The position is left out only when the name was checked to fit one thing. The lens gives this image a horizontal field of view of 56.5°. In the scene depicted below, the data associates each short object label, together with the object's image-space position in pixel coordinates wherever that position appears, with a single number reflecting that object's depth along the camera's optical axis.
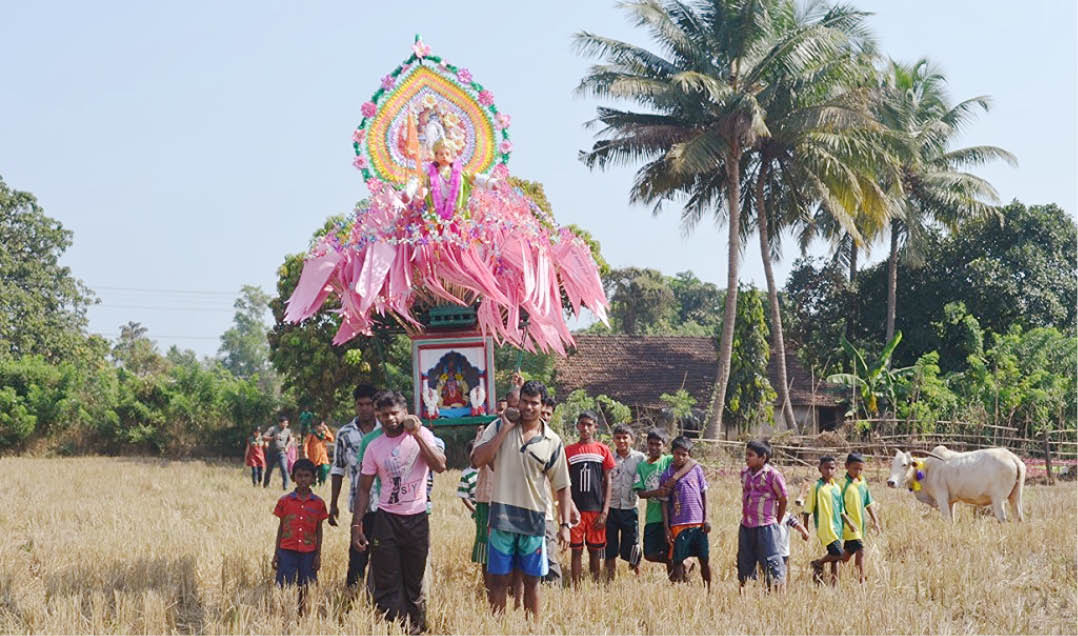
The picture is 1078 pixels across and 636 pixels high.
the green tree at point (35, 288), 34.69
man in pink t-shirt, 6.06
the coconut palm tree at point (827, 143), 22.03
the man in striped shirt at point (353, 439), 7.08
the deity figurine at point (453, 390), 8.16
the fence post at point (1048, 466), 17.50
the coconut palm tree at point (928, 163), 28.22
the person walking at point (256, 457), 16.95
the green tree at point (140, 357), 49.88
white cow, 11.81
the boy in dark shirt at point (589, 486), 7.55
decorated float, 7.19
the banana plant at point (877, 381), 23.33
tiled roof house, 27.69
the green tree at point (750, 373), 24.81
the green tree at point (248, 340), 74.31
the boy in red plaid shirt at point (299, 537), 6.74
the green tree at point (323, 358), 24.02
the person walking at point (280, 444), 15.91
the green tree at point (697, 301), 54.47
